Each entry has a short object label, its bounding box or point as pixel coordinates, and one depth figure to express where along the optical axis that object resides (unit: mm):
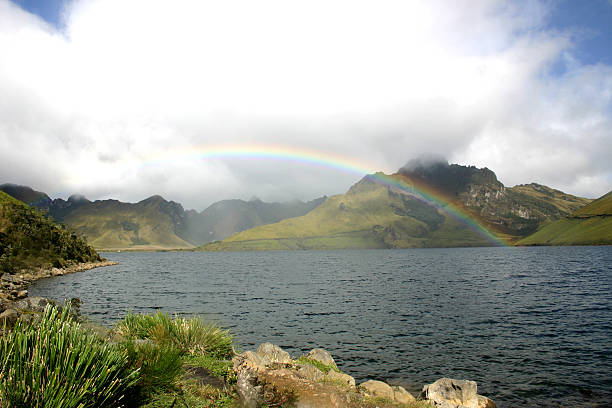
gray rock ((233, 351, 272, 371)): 17062
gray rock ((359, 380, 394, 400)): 16673
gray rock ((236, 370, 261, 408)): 10539
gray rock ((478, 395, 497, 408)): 17497
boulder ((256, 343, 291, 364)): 20761
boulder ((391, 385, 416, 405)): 16939
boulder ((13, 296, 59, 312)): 25112
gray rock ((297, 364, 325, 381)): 16078
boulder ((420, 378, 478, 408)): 17266
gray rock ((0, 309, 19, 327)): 14779
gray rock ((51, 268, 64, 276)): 91494
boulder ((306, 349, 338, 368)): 21744
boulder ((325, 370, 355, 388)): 16719
